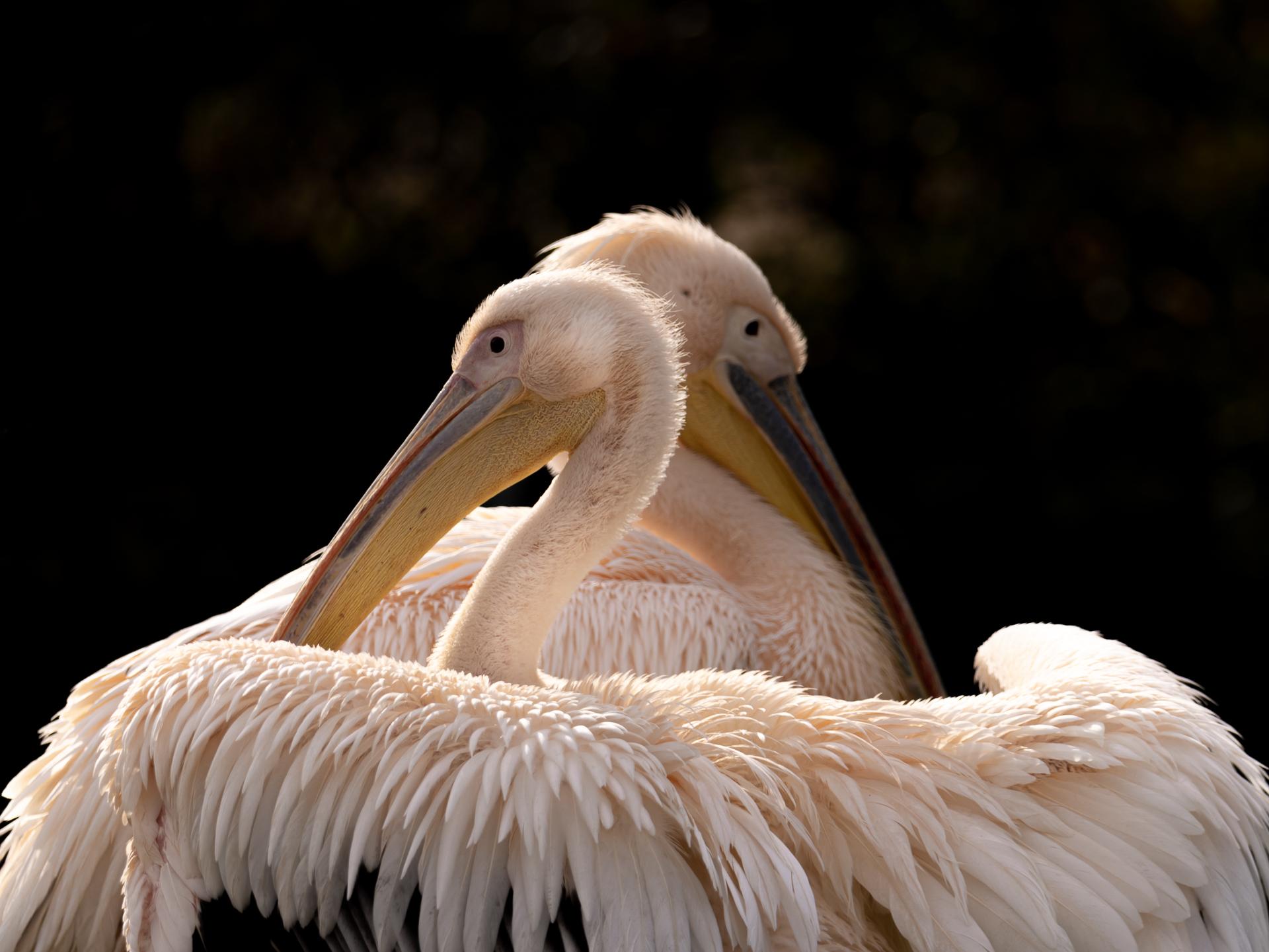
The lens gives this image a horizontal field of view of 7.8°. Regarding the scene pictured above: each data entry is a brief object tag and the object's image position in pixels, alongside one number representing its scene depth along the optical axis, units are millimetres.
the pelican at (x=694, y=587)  6910
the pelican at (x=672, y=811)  6655
